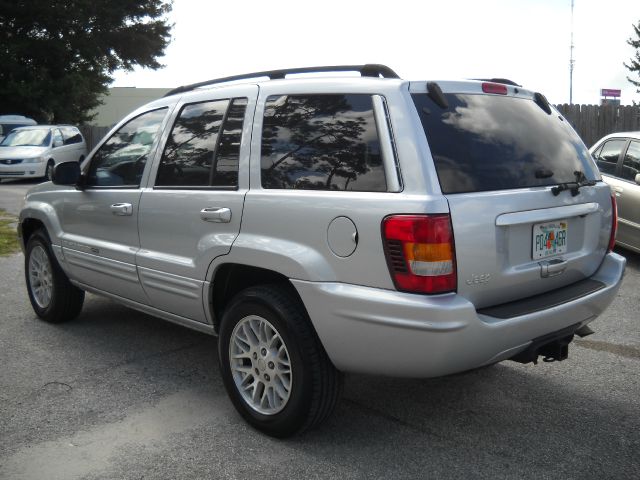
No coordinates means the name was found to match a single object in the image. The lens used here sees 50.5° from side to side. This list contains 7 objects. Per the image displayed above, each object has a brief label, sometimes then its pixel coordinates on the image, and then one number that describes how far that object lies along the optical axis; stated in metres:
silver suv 2.97
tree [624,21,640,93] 46.19
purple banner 24.66
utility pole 39.88
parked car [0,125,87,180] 18.72
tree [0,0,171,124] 29.92
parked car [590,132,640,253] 7.42
